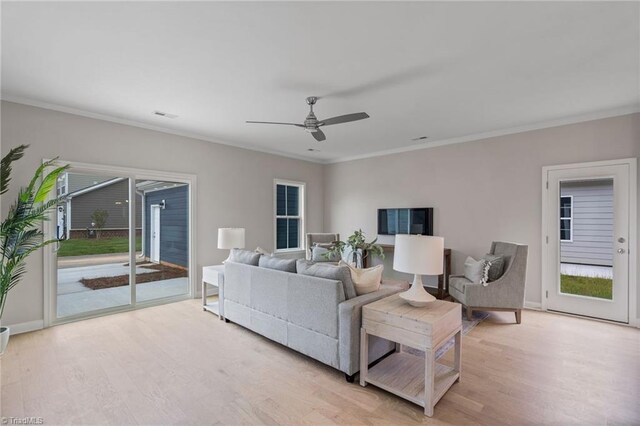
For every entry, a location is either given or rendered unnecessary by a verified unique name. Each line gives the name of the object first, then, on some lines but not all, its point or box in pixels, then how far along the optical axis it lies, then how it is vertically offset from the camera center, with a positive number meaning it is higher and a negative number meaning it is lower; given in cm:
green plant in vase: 445 -54
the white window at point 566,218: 429 -8
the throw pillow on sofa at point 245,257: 369 -56
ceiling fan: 310 +99
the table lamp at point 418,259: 237 -37
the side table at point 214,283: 406 -100
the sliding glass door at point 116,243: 402 -45
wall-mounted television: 572 -17
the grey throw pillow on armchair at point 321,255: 523 -75
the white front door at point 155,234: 499 -35
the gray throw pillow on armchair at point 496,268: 414 -76
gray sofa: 255 -98
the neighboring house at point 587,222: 406 -14
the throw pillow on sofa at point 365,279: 287 -63
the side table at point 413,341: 216 -97
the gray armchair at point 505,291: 398 -105
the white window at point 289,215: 671 -5
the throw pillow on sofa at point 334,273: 274 -57
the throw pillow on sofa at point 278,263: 320 -56
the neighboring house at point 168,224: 495 -19
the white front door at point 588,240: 396 -39
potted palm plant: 283 -12
